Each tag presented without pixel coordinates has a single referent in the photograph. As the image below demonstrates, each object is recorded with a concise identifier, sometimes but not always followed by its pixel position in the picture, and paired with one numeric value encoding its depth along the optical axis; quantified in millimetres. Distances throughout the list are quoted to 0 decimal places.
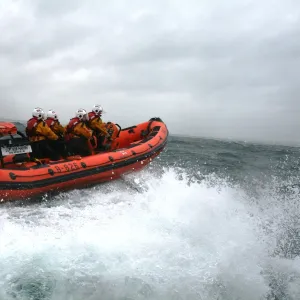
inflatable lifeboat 5035
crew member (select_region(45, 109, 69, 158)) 6125
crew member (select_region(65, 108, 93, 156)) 6168
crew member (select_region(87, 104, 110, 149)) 6647
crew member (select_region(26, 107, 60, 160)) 5691
